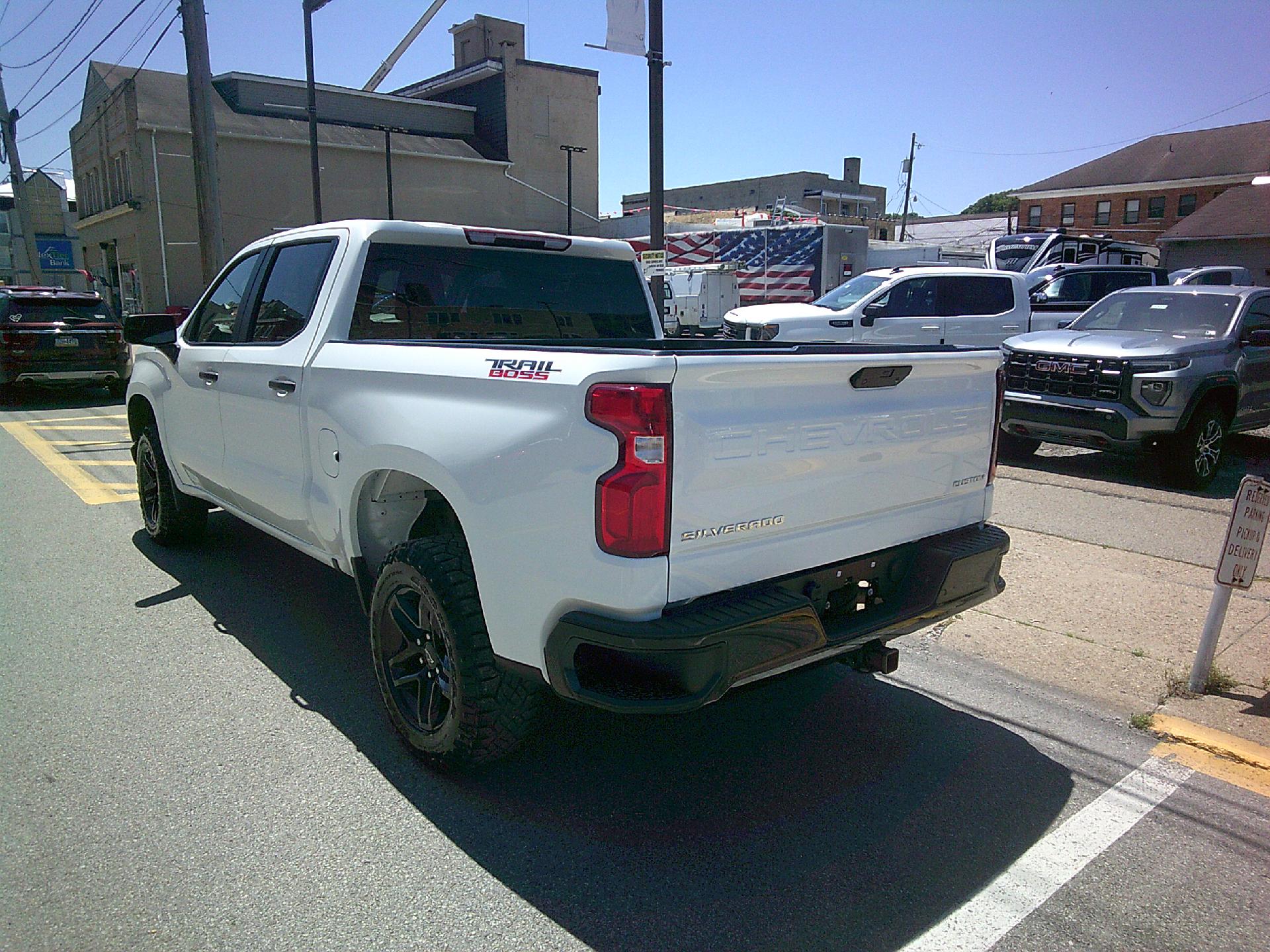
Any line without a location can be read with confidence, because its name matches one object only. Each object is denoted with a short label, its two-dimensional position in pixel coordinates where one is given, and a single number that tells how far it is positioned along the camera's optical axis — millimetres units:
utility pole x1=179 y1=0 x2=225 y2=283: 13516
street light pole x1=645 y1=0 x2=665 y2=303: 9867
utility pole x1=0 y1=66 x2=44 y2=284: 28578
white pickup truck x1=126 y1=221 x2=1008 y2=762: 2568
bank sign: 47219
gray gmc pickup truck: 8273
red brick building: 44531
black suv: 15203
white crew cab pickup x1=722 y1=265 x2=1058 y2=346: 12836
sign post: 4078
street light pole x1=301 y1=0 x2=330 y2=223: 15922
